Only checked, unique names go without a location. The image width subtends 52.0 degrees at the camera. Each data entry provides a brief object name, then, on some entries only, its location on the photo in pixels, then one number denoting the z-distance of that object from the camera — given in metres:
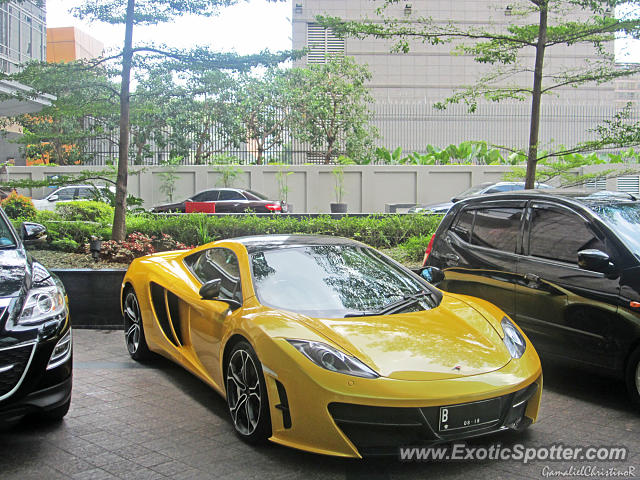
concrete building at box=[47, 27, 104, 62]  53.41
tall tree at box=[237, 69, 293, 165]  30.12
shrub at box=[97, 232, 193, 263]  10.84
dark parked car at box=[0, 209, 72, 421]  3.88
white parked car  24.37
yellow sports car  3.61
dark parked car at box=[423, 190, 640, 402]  4.93
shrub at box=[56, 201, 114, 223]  14.78
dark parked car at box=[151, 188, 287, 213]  22.05
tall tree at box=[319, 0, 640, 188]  10.03
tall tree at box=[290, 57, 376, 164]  29.89
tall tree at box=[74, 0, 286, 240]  11.32
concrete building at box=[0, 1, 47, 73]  34.00
